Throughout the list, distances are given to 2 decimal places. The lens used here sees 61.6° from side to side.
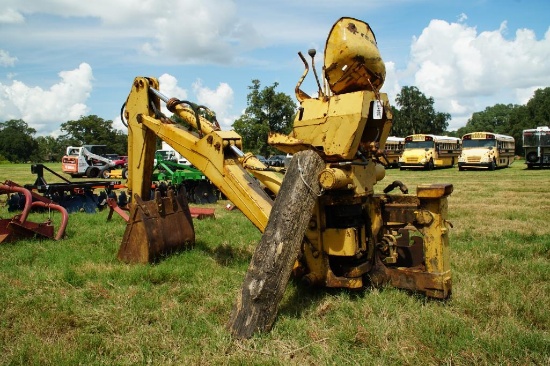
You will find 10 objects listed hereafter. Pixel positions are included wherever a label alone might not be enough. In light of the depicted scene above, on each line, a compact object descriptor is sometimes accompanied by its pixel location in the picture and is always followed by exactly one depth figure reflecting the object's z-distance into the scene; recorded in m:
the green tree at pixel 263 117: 50.94
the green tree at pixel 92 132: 84.50
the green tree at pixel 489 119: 112.44
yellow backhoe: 3.67
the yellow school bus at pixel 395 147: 35.25
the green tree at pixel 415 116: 78.44
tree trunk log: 3.43
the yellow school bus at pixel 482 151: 26.88
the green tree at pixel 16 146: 87.35
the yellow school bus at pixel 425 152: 29.66
